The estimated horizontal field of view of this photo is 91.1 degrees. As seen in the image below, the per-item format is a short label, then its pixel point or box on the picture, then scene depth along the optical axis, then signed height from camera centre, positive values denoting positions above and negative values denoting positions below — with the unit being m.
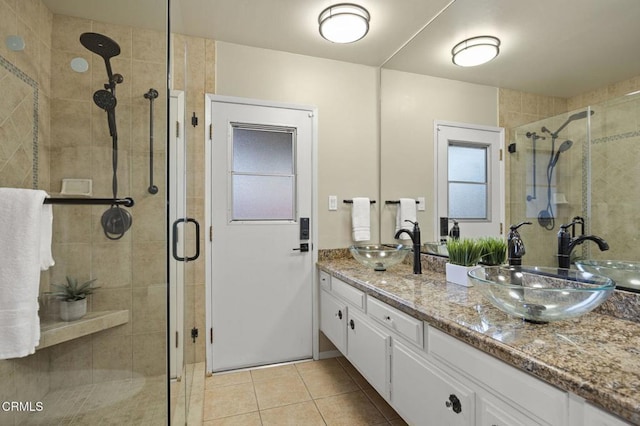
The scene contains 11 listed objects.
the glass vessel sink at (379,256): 2.14 -0.30
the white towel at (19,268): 0.98 -0.18
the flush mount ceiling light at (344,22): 2.00 +1.25
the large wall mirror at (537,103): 1.17 +0.54
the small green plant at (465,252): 1.67 -0.21
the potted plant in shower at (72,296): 1.35 -0.37
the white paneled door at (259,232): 2.39 -0.15
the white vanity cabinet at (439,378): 0.78 -0.57
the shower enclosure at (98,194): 1.24 +0.09
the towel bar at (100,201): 1.34 +0.06
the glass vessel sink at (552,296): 0.95 -0.28
